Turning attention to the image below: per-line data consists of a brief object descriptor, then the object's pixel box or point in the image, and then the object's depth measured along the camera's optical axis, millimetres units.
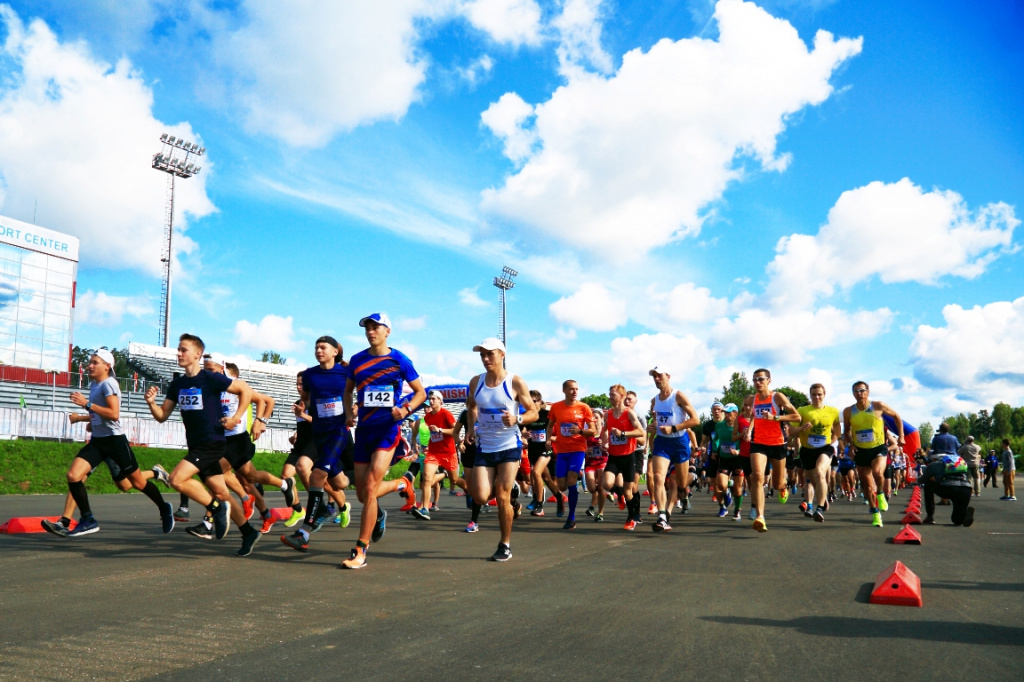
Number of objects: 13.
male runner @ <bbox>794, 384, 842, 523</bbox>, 13352
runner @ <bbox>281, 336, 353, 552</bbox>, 9617
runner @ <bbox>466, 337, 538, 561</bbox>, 8391
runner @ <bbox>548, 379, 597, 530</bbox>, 13031
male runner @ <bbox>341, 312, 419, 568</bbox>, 7648
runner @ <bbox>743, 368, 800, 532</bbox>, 11836
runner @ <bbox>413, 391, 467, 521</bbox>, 14438
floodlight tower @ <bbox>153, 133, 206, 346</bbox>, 62500
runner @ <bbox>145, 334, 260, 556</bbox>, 7883
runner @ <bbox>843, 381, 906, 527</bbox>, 13148
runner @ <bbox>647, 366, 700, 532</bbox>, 11773
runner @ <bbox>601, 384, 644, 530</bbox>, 12461
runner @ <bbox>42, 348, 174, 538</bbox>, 9164
